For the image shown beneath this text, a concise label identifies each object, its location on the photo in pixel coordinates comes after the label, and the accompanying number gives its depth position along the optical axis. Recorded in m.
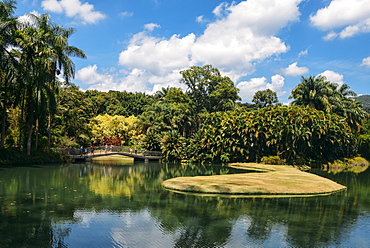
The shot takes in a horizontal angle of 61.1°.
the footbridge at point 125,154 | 50.38
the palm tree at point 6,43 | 34.69
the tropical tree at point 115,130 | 71.62
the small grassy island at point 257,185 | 24.39
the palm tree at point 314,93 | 61.74
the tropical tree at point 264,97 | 97.12
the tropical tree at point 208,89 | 74.80
